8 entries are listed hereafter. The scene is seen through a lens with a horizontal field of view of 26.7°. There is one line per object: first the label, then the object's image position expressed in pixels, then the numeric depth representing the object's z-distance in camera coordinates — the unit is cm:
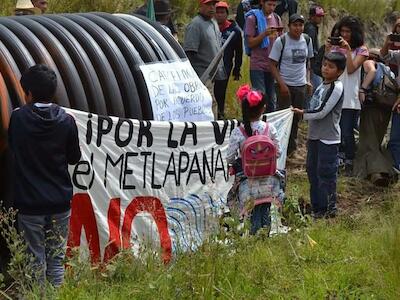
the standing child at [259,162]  650
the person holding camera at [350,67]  952
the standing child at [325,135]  777
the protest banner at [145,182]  639
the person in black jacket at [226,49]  1076
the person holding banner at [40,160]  527
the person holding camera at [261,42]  1017
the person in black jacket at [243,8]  1166
